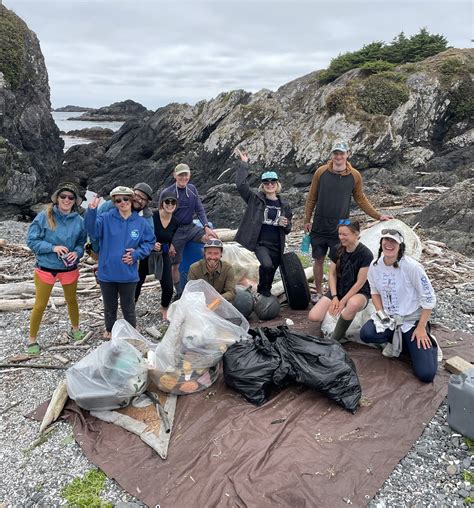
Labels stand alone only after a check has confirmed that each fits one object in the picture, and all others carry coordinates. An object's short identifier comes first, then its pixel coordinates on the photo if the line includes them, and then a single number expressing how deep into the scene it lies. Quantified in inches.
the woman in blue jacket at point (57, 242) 209.5
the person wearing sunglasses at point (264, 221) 242.7
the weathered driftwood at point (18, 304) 302.8
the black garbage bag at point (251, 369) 169.3
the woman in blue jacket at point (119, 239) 207.3
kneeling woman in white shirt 183.0
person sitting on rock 206.4
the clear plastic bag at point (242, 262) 294.9
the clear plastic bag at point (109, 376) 166.6
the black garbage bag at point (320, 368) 165.6
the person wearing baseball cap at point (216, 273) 215.0
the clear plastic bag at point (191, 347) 175.2
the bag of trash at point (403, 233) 267.6
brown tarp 132.3
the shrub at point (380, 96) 1050.1
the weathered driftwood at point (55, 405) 168.9
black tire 256.8
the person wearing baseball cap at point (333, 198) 252.1
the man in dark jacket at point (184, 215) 262.5
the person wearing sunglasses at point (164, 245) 247.6
